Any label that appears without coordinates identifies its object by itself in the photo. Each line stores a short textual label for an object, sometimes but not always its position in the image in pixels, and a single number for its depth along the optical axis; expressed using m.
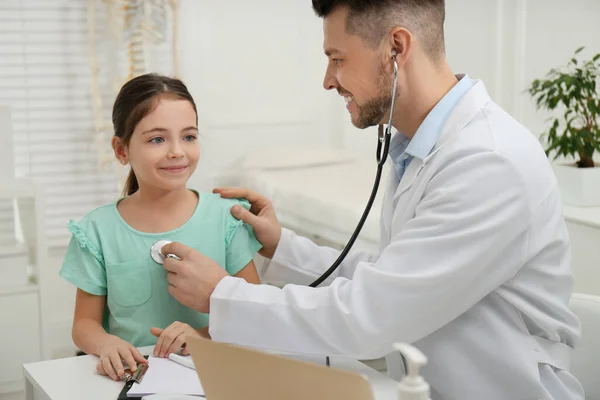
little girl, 1.56
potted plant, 2.65
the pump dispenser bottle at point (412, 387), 0.76
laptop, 0.81
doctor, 1.22
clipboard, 1.21
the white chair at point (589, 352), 1.45
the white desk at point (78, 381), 1.24
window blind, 2.98
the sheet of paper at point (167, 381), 1.21
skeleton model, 3.04
